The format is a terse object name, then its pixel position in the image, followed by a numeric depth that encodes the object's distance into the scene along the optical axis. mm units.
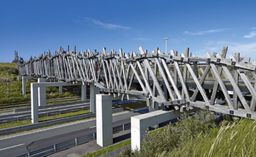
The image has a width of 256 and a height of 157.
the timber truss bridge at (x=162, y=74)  10250
